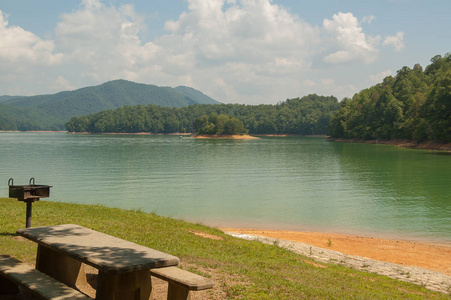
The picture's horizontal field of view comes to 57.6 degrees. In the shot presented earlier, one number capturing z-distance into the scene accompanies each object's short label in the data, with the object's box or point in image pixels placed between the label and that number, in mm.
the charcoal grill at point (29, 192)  8219
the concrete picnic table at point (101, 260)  5008
